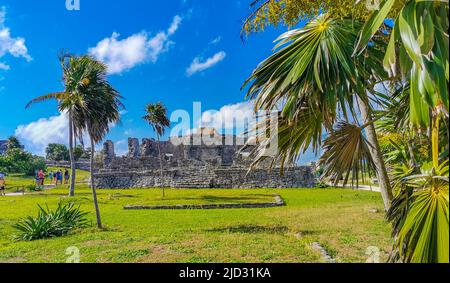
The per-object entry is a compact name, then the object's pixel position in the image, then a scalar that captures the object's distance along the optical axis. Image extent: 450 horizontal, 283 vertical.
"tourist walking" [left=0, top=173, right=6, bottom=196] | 20.06
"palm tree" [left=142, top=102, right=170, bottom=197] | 22.31
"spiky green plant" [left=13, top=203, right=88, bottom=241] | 8.46
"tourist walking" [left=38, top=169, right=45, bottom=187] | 24.98
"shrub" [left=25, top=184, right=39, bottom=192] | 22.28
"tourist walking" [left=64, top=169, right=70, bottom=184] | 29.93
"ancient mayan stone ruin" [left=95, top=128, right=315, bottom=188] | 25.62
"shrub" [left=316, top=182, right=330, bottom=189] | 24.55
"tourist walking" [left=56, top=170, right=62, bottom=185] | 28.79
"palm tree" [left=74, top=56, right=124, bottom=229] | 9.83
